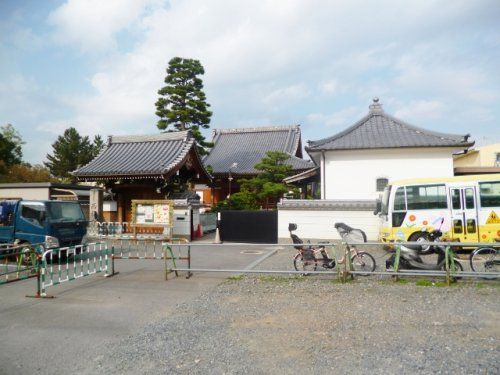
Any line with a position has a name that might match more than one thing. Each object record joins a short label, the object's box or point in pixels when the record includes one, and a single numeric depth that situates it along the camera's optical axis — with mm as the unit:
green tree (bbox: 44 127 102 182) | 46281
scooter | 7785
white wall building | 15820
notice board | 16094
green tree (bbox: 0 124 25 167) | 38250
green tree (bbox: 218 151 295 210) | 19969
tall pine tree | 26422
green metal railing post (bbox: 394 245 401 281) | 7746
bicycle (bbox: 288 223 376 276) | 8484
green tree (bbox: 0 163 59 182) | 33812
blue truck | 10953
